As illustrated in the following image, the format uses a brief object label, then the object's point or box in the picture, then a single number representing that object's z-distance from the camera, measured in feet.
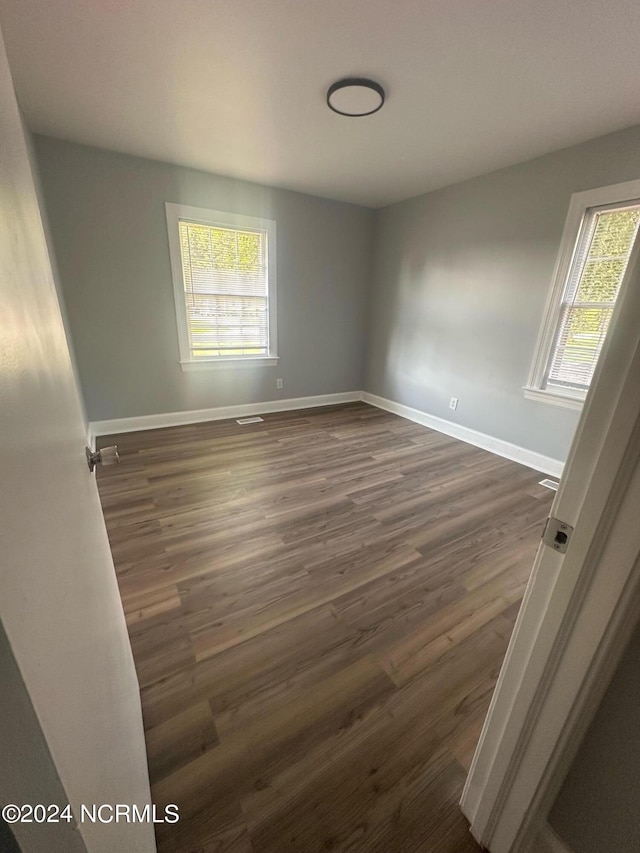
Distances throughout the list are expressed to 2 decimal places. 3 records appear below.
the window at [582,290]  8.15
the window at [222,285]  11.32
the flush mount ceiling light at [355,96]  6.36
